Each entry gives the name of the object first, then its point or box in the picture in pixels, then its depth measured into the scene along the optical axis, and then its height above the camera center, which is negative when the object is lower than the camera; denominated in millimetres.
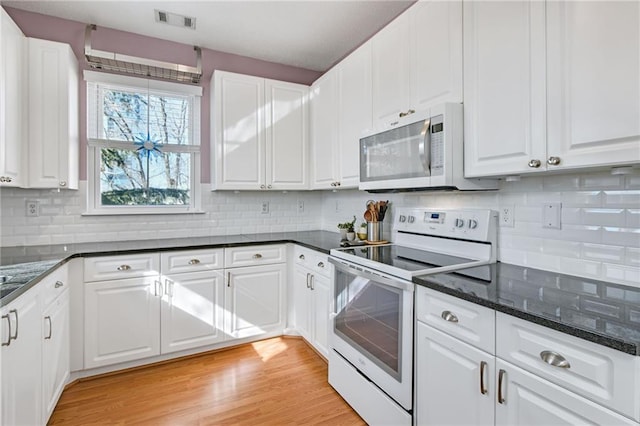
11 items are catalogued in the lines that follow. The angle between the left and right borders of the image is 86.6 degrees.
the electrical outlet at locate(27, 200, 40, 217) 2535 +28
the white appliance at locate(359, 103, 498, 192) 1739 +333
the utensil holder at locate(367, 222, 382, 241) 2605 -145
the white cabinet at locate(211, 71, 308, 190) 2955 +719
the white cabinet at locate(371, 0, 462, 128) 1783 +898
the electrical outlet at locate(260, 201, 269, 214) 3417 +40
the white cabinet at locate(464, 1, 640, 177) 1148 +503
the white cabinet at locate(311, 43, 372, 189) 2525 +764
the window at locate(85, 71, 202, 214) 2818 +585
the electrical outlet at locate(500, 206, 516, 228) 1810 -21
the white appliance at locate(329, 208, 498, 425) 1653 -482
